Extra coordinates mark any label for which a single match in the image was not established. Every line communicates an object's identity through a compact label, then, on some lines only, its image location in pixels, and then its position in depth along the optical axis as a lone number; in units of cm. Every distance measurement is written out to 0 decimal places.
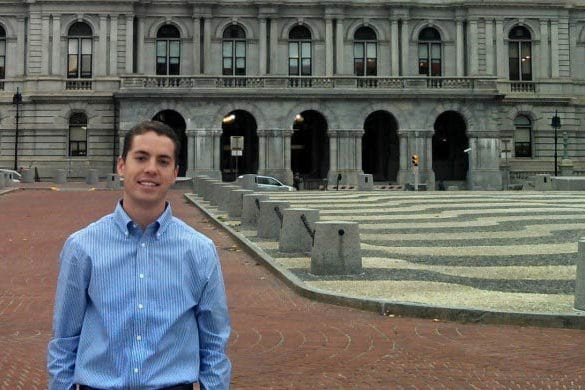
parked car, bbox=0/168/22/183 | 4657
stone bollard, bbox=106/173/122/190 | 4176
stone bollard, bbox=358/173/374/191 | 4278
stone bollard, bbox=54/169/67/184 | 4846
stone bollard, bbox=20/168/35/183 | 4776
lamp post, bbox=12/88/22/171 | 5069
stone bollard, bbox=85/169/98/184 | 4772
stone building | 4909
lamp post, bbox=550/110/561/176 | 5155
